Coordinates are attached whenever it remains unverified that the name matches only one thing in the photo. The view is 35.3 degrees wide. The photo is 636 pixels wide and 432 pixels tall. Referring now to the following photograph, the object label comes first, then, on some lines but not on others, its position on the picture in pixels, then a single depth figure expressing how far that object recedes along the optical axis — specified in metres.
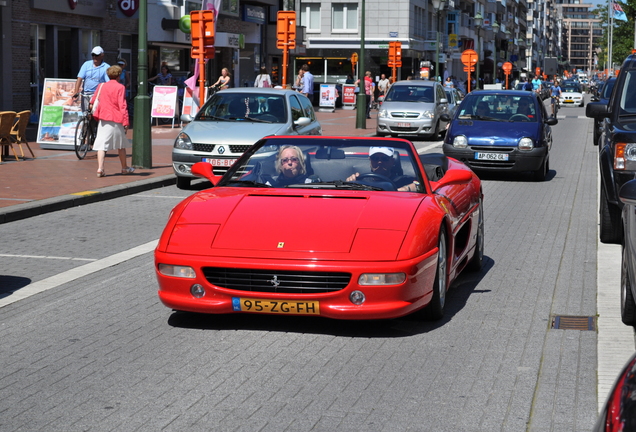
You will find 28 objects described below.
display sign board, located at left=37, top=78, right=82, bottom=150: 19.97
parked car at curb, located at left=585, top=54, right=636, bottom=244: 9.87
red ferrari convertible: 6.01
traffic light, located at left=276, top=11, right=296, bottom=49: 30.52
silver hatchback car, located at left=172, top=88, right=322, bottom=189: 15.29
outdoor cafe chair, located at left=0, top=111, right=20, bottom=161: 17.12
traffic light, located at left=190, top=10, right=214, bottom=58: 23.72
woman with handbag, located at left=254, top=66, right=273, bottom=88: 34.97
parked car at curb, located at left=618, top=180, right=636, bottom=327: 6.02
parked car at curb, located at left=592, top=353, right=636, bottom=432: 2.35
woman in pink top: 15.38
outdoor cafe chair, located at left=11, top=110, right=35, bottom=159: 18.14
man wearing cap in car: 7.14
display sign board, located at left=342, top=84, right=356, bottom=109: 49.41
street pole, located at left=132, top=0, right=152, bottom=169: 17.17
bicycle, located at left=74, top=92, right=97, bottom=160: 18.75
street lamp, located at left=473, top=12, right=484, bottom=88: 64.96
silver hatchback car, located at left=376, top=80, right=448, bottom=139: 29.16
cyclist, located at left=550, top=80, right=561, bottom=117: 62.77
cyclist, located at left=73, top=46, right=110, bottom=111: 19.53
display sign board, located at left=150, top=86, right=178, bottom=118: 28.77
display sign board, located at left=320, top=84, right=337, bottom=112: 45.34
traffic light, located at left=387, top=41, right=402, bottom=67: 43.50
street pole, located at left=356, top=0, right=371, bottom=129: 32.53
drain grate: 6.59
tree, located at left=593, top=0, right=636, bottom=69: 63.44
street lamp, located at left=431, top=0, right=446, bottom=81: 45.22
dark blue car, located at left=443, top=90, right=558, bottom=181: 17.66
